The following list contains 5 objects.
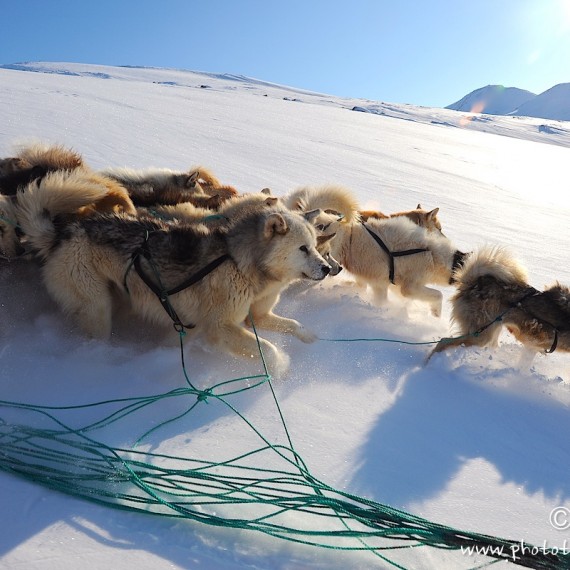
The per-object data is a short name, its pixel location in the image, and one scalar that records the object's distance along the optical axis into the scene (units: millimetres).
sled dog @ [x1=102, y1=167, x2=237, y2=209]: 4508
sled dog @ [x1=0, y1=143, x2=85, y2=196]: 3988
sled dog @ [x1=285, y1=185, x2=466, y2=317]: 4715
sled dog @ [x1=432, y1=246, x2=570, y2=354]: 3357
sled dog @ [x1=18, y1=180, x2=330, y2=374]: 3084
